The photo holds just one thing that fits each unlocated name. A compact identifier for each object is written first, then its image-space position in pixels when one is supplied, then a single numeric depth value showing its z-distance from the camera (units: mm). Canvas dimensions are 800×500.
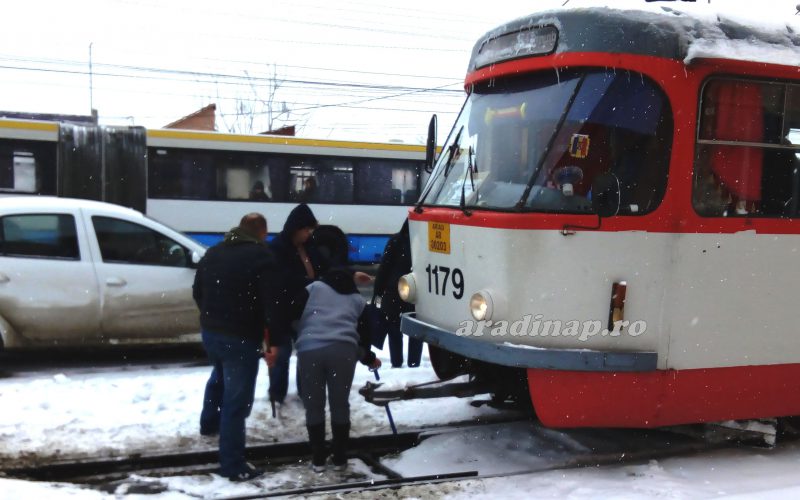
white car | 8203
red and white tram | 5371
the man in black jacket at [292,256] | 6742
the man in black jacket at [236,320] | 5555
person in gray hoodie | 5641
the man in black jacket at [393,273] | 7707
